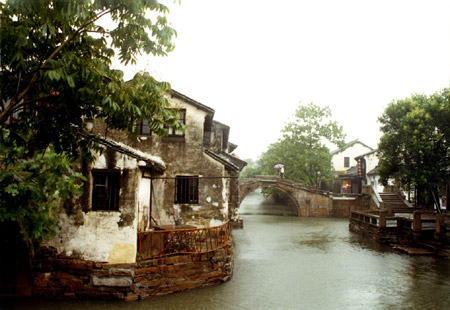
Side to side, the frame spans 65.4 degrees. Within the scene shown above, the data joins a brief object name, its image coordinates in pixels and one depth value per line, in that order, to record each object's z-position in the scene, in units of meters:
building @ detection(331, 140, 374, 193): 46.06
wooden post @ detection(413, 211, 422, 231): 17.62
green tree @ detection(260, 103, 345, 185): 36.56
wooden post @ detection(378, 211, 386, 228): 20.86
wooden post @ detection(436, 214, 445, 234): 16.25
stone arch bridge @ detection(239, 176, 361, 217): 34.75
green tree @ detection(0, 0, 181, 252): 5.56
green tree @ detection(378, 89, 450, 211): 18.61
